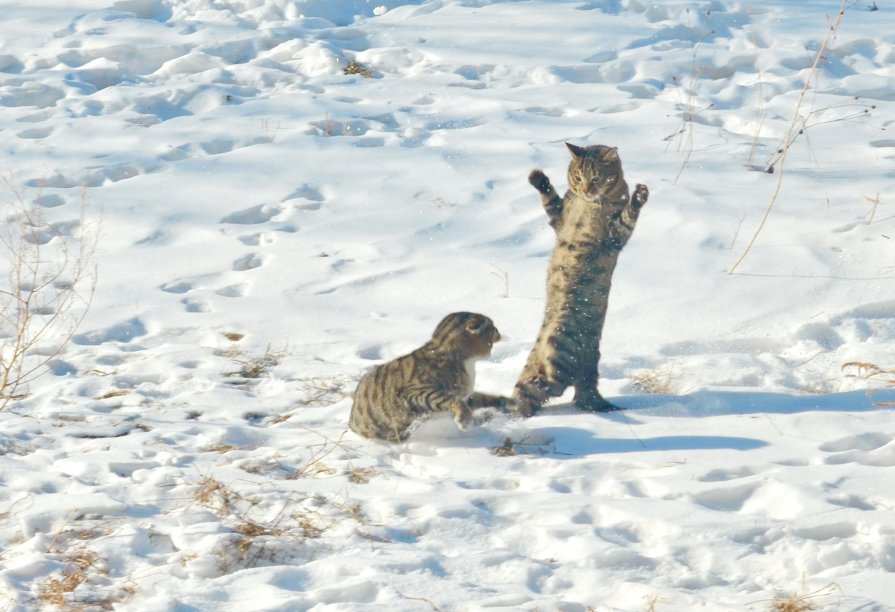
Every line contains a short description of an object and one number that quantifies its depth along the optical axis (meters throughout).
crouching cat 10.70
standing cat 11.59
